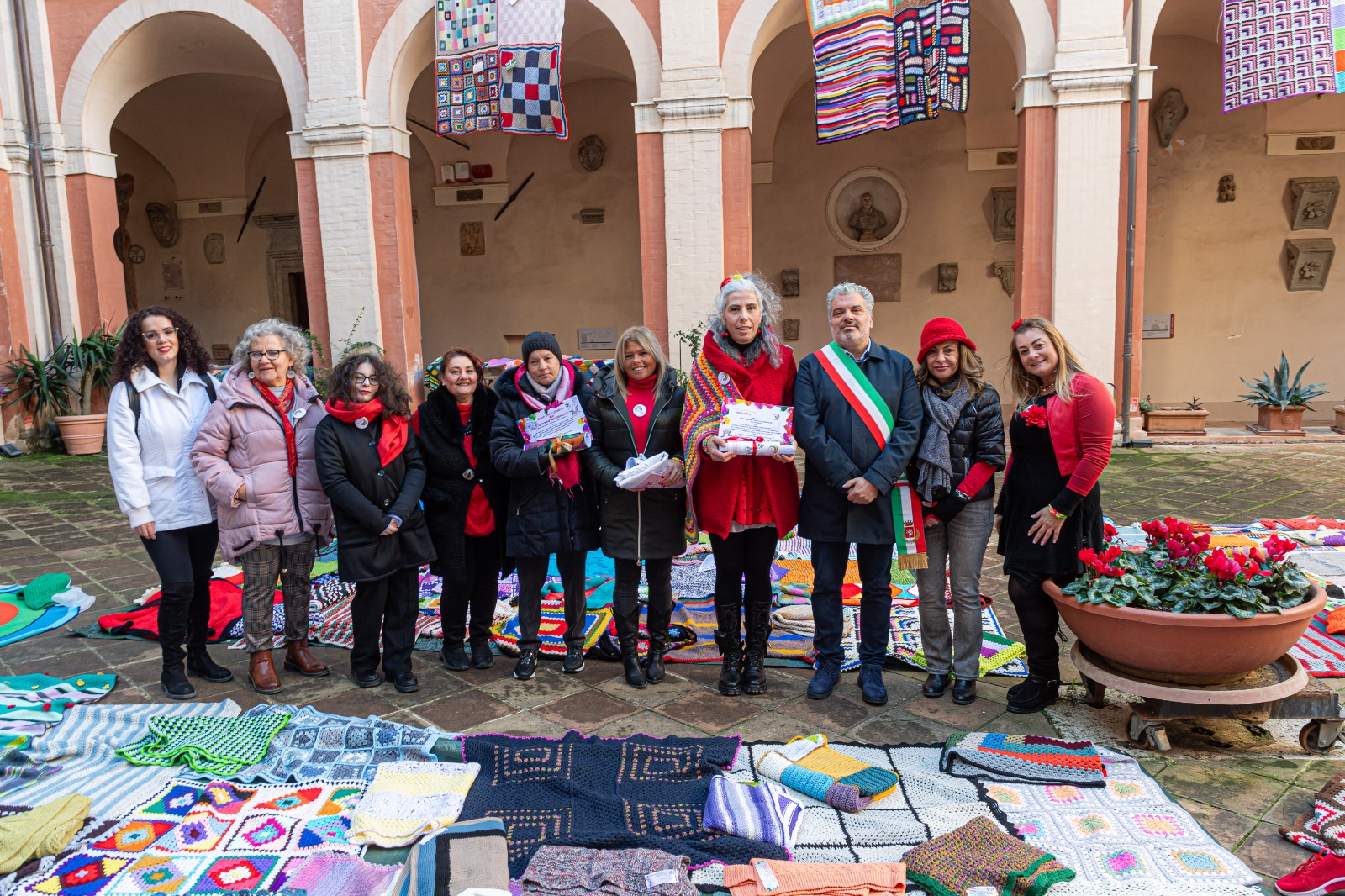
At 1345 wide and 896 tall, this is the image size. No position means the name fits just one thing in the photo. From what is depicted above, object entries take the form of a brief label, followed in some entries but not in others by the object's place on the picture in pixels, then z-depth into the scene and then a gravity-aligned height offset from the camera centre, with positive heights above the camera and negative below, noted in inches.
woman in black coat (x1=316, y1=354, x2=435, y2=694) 159.8 -31.2
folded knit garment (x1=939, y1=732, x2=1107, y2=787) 125.2 -63.7
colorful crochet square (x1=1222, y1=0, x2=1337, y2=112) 354.9 +89.6
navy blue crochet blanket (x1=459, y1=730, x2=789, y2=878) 113.0 -63.8
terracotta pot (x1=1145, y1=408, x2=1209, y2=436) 430.0 -60.6
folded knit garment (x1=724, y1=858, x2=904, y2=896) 101.8 -63.3
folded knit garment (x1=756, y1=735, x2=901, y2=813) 122.1 -64.1
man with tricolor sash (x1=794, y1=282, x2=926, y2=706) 150.3 -23.8
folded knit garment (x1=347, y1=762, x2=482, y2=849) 115.4 -62.7
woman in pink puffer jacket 158.6 -24.9
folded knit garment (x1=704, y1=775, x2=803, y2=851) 115.0 -63.4
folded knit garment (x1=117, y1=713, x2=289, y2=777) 136.8 -62.6
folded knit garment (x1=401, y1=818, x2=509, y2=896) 100.7 -60.3
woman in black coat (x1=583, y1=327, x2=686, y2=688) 161.2 -23.1
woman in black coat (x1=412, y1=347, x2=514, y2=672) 169.3 -31.7
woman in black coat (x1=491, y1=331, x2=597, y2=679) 161.6 -27.2
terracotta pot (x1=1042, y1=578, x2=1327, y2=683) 125.9 -48.0
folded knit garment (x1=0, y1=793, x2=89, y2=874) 110.3 -60.5
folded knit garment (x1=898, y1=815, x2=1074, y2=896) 101.4 -63.0
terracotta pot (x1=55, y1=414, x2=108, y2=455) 454.9 -50.3
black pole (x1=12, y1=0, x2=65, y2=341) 458.3 +75.8
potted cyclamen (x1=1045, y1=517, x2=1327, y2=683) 126.6 -43.7
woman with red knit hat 151.2 -29.7
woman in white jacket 156.0 -20.9
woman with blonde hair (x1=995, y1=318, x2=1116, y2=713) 140.9 -29.0
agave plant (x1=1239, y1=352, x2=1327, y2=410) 433.7 -50.9
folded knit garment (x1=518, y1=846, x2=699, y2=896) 103.0 -63.0
